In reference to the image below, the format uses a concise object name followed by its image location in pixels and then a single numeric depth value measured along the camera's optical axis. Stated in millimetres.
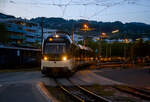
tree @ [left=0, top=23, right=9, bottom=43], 47000
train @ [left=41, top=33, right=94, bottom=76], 16172
